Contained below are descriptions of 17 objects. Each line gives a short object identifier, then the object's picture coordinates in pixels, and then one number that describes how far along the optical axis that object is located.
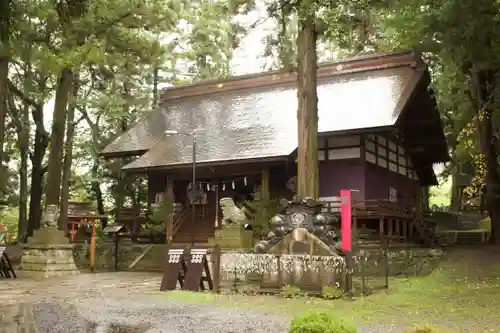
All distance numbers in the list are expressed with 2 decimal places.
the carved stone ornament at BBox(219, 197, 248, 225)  17.31
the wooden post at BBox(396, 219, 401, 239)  17.80
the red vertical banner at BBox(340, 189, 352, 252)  11.43
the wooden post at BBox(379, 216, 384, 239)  16.32
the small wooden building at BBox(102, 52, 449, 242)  20.11
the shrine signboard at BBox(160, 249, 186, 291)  12.31
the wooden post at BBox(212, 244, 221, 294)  12.00
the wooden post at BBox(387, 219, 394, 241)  16.98
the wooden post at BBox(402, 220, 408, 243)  18.41
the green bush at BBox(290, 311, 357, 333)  5.23
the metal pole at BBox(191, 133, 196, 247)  21.96
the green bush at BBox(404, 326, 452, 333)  4.91
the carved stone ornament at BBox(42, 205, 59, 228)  17.38
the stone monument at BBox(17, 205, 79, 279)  17.12
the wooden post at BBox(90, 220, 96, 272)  19.58
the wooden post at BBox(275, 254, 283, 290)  11.95
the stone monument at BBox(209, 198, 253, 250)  16.80
